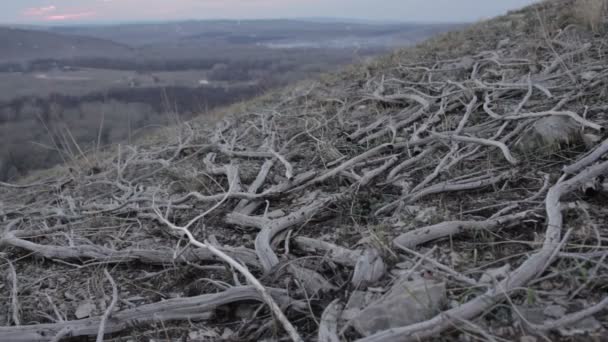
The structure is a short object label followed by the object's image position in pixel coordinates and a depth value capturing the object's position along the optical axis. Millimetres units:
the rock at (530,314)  1095
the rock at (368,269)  1354
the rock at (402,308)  1167
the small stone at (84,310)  1604
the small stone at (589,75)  2605
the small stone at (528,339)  1046
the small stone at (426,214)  1697
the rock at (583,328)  1042
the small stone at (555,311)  1115
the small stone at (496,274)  1230
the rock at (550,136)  1924
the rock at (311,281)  1390
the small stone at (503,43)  4090
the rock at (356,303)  1237
